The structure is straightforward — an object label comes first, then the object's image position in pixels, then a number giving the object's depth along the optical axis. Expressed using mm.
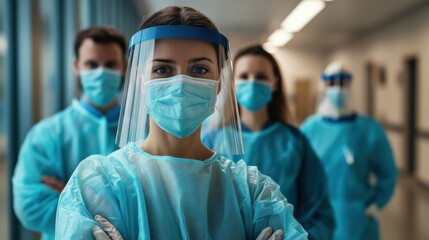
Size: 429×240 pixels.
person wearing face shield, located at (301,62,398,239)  2457
